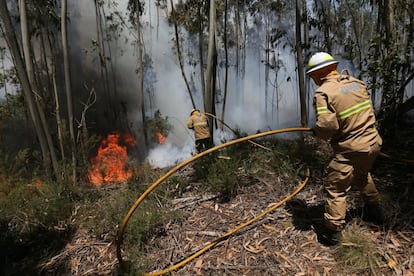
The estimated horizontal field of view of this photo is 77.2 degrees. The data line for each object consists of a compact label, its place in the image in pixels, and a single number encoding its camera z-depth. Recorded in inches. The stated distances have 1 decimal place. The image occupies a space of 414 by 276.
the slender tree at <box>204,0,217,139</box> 253.7
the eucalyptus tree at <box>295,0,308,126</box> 289.7
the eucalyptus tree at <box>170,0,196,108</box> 478.9
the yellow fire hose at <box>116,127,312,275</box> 86.0
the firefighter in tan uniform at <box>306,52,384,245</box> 87.1
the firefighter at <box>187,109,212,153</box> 252.8
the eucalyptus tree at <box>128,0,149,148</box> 635.8
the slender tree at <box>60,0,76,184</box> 264.3
